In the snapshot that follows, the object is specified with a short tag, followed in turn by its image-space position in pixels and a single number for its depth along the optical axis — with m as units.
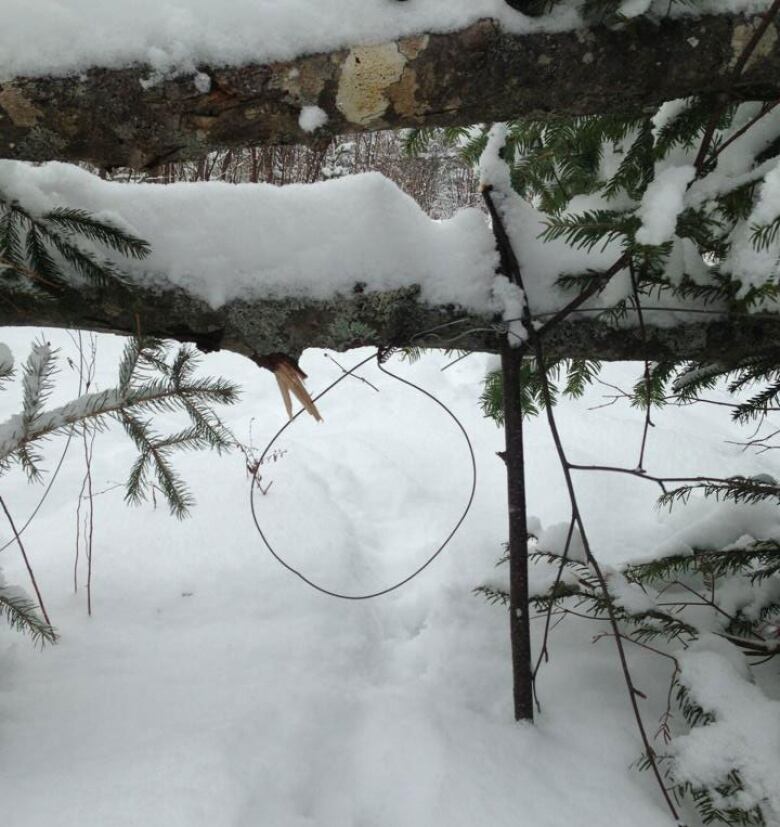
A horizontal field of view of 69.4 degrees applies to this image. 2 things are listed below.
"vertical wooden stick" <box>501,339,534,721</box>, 1.10
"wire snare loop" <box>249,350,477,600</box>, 1.13
